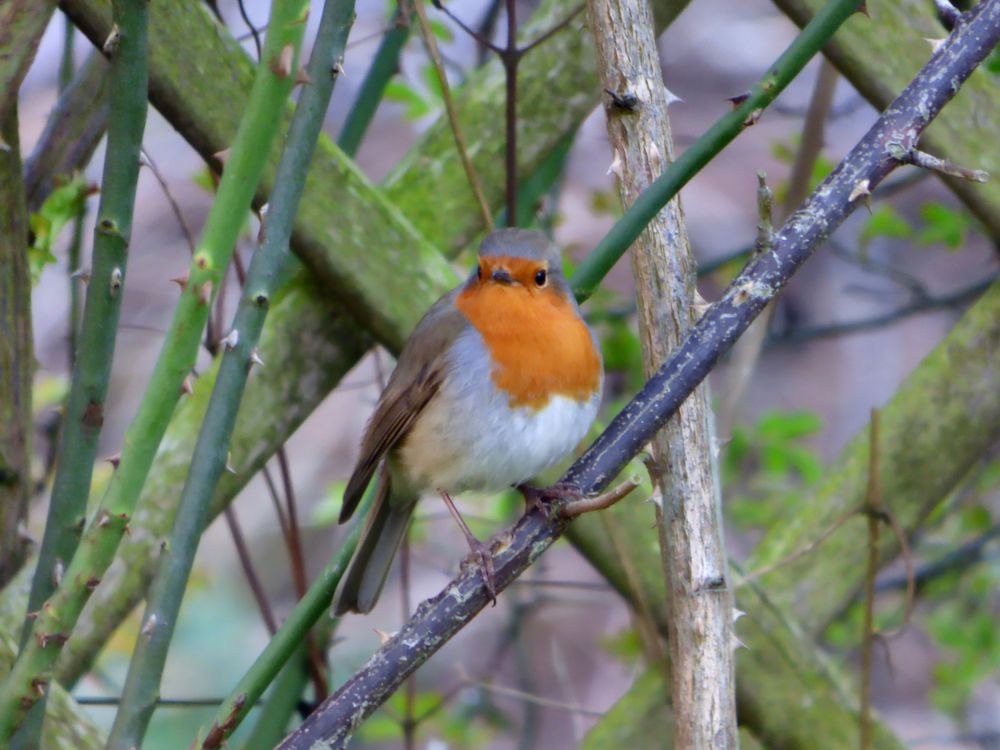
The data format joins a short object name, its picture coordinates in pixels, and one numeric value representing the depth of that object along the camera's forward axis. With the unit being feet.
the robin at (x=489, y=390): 16.46
